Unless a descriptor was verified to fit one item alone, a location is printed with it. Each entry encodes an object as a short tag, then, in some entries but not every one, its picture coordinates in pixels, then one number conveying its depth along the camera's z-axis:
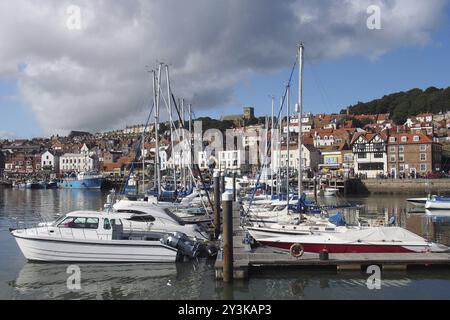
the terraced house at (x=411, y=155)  85.50
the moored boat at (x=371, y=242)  20.05
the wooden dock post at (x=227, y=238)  16.52
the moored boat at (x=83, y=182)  102.94
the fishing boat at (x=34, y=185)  107.62
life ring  18.55
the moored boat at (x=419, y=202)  51.41
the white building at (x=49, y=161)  146.12
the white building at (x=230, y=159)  118.30
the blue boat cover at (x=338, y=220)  24.67
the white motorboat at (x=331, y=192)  70.62
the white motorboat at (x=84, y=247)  20.06
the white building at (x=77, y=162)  143.38
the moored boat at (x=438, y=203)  45.59
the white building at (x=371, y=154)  89.56
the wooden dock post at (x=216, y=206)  26.34
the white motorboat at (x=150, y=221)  22.09
